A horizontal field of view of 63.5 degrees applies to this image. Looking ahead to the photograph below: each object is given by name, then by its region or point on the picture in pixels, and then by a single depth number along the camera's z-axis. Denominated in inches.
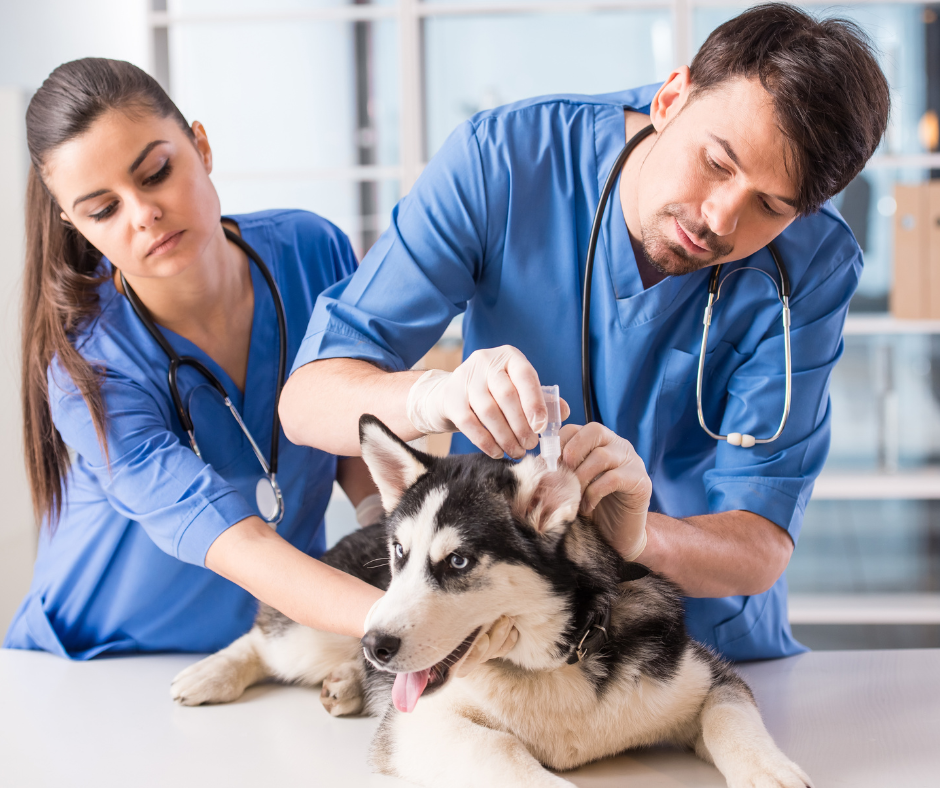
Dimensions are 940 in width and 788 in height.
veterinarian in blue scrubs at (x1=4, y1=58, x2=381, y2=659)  47.5
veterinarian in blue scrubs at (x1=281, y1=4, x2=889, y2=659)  43.0
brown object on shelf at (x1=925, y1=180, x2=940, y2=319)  113.3
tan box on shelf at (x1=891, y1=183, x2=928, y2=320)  114.4
